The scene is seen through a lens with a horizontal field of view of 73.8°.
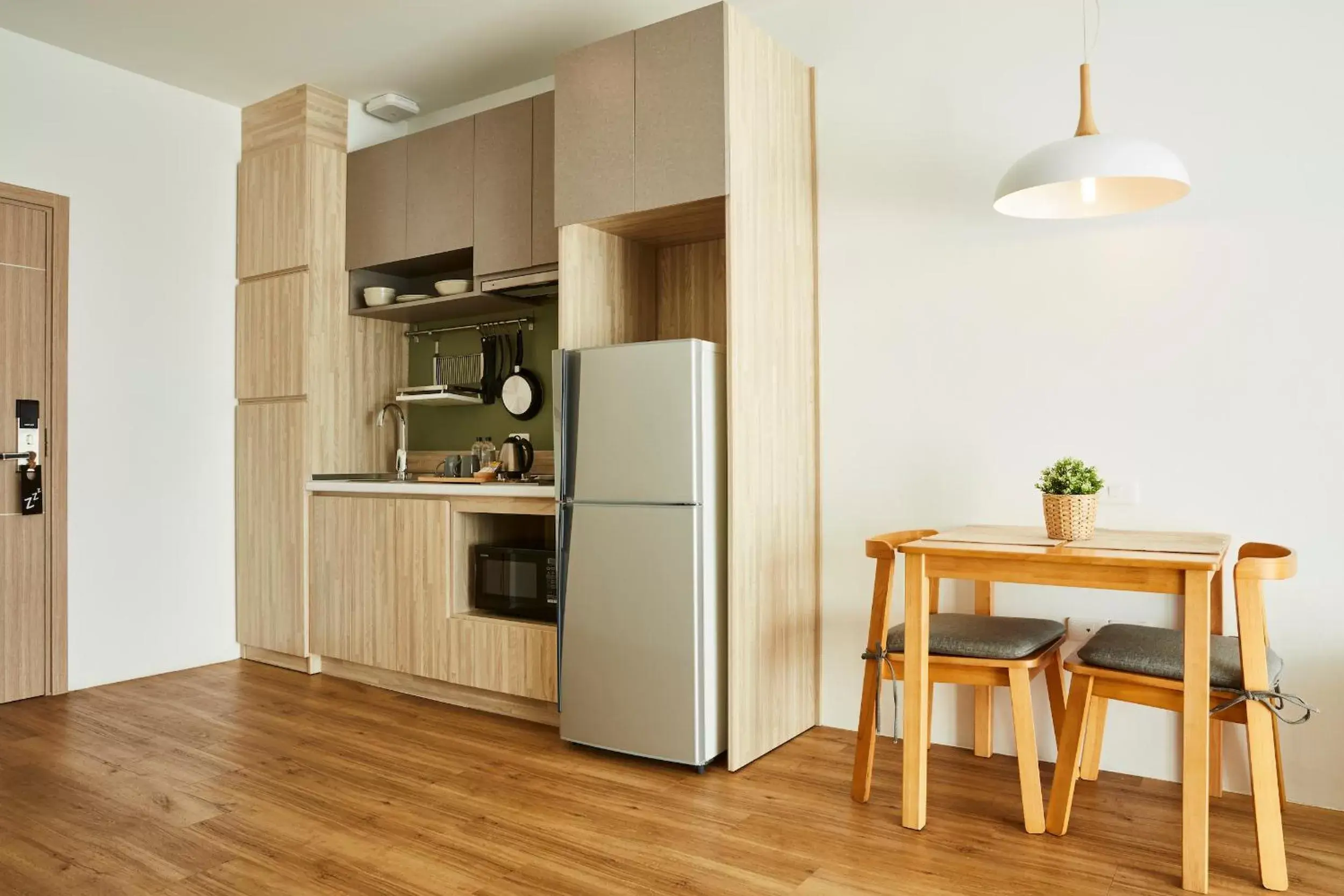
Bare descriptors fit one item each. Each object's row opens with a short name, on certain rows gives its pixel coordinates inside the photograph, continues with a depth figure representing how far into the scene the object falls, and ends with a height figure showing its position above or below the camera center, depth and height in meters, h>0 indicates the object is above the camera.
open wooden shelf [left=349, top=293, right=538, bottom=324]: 4.09 +0.66
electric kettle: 4.00 -0.06
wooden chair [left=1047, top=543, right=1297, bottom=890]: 2.05 -0.60
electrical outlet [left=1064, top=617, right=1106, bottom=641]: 2.85 -0.59
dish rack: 4.27 +0.31
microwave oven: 3.52 -0.55
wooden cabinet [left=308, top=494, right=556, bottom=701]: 3.46 -0.70
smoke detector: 4.40 +1.70
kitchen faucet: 4.43 +0.03
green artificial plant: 2.50 -0.09
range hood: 3.75 +0.70
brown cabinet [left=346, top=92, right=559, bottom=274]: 3.76 +1.15
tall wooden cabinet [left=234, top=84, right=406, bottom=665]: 4.26 +0.45
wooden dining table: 2.07 -0.34
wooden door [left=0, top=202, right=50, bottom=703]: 3.71 +0.06
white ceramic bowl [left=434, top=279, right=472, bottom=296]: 4.15 +0.74
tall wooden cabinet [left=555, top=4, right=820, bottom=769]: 2.93 +0.77
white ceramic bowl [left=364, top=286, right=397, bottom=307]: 4.36 +0.73
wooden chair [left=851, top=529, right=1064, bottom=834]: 2.39 -0.61
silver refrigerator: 2.86 -0.34
